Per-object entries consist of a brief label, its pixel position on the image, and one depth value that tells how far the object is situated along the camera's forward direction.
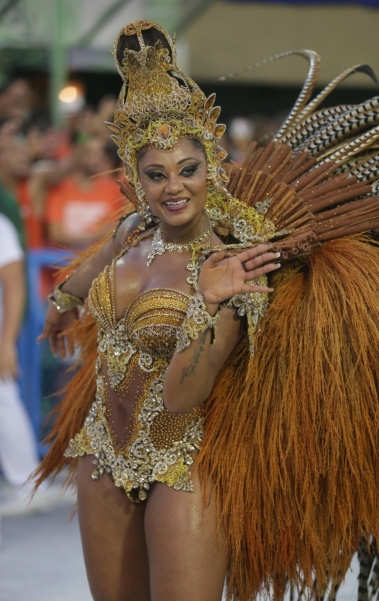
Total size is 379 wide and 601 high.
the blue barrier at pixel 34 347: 9.79
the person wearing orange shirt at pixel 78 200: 10.86
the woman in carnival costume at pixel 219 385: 4.08
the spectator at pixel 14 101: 11.40
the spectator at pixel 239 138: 14.50
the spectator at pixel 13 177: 8.91
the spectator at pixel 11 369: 8.39
